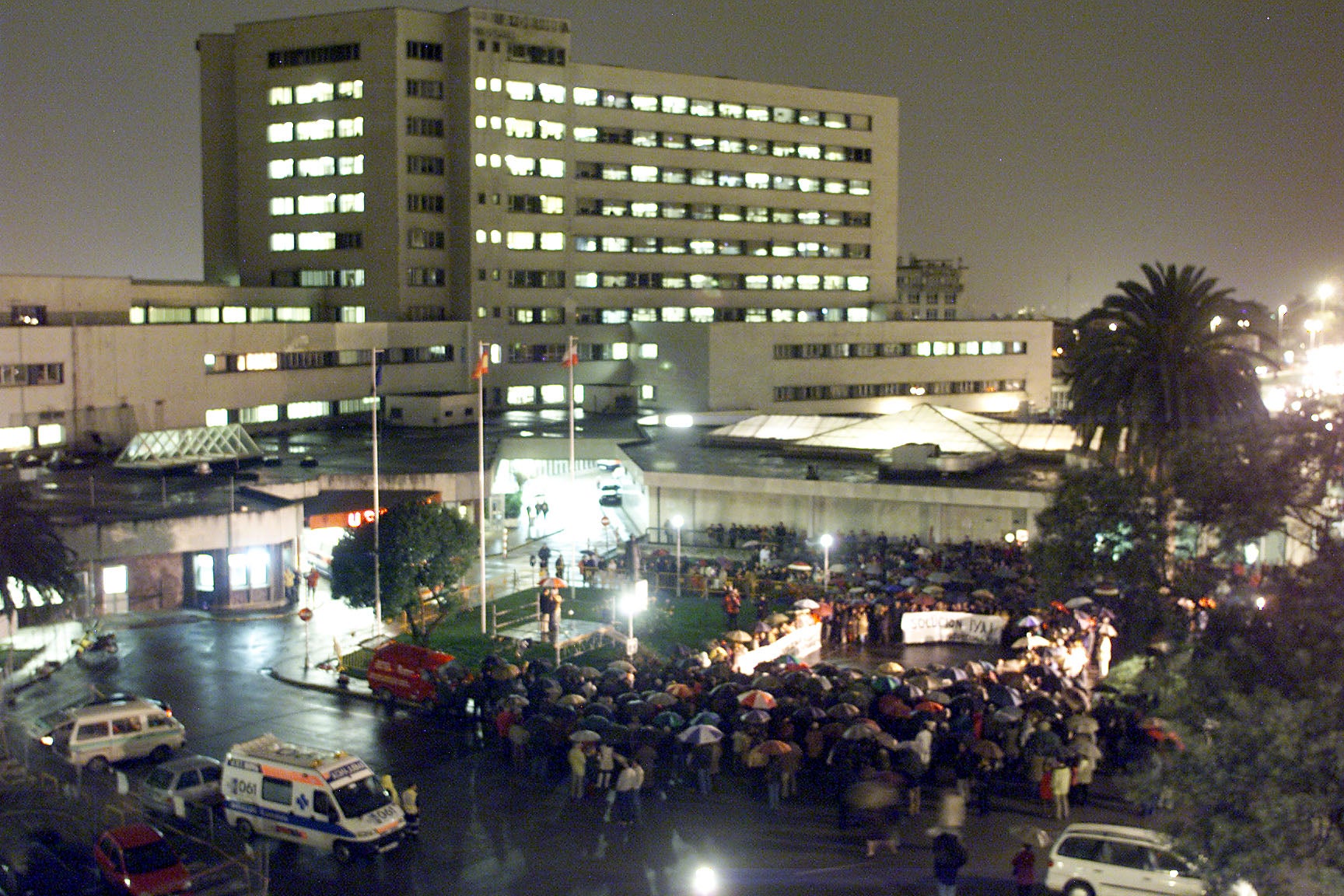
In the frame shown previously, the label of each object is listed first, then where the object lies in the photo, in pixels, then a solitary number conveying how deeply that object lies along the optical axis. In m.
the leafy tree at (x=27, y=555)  28.36
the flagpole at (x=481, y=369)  34.84
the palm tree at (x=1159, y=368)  33.50
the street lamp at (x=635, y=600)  28.77
